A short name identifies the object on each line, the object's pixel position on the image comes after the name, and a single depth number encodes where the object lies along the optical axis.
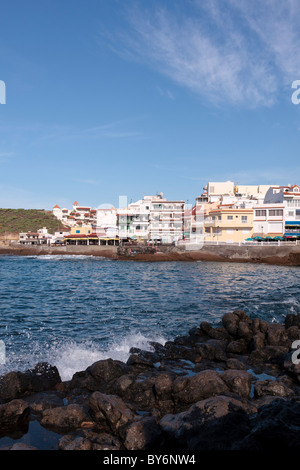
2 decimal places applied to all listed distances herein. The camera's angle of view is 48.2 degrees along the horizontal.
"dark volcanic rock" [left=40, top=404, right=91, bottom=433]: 8.33
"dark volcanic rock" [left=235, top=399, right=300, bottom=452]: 5.57
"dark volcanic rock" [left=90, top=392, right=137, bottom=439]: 8.02
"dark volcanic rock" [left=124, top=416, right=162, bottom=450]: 7.21
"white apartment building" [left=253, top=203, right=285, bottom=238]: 75.00
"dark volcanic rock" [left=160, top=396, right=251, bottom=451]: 6.41
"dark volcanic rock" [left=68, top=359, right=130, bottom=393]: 10.59
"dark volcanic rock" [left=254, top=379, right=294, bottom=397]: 9.63
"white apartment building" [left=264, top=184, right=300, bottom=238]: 74.94
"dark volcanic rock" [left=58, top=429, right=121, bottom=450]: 6.95
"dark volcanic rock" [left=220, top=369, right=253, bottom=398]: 9.44
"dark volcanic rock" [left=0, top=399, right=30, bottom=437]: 8.48
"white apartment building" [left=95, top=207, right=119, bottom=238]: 97.10
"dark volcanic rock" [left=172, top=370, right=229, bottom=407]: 9.12
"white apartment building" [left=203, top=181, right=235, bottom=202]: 107.21
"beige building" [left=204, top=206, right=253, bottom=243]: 74.88
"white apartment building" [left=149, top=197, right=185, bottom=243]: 91.31
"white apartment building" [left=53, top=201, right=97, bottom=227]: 158.75
